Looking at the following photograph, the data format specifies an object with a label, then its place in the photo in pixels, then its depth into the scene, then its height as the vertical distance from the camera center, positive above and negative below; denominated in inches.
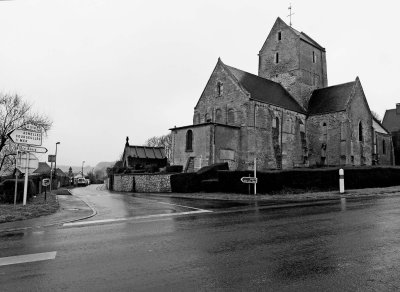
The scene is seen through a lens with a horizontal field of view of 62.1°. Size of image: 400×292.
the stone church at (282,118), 1363.2 +282.4
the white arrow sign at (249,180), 781.7 -1.2
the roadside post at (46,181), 682.5 -8.1
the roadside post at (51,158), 819.1 +47.2
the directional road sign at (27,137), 527.8 +65.0
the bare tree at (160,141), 3081.2 +372.0
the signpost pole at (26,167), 546.7 +15.3
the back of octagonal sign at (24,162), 549.0 +24.9
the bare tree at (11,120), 1224.2 +213.2
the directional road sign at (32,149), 559.2 +48.0
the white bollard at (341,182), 740.0 -4.5
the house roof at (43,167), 3218.3 +101.4
